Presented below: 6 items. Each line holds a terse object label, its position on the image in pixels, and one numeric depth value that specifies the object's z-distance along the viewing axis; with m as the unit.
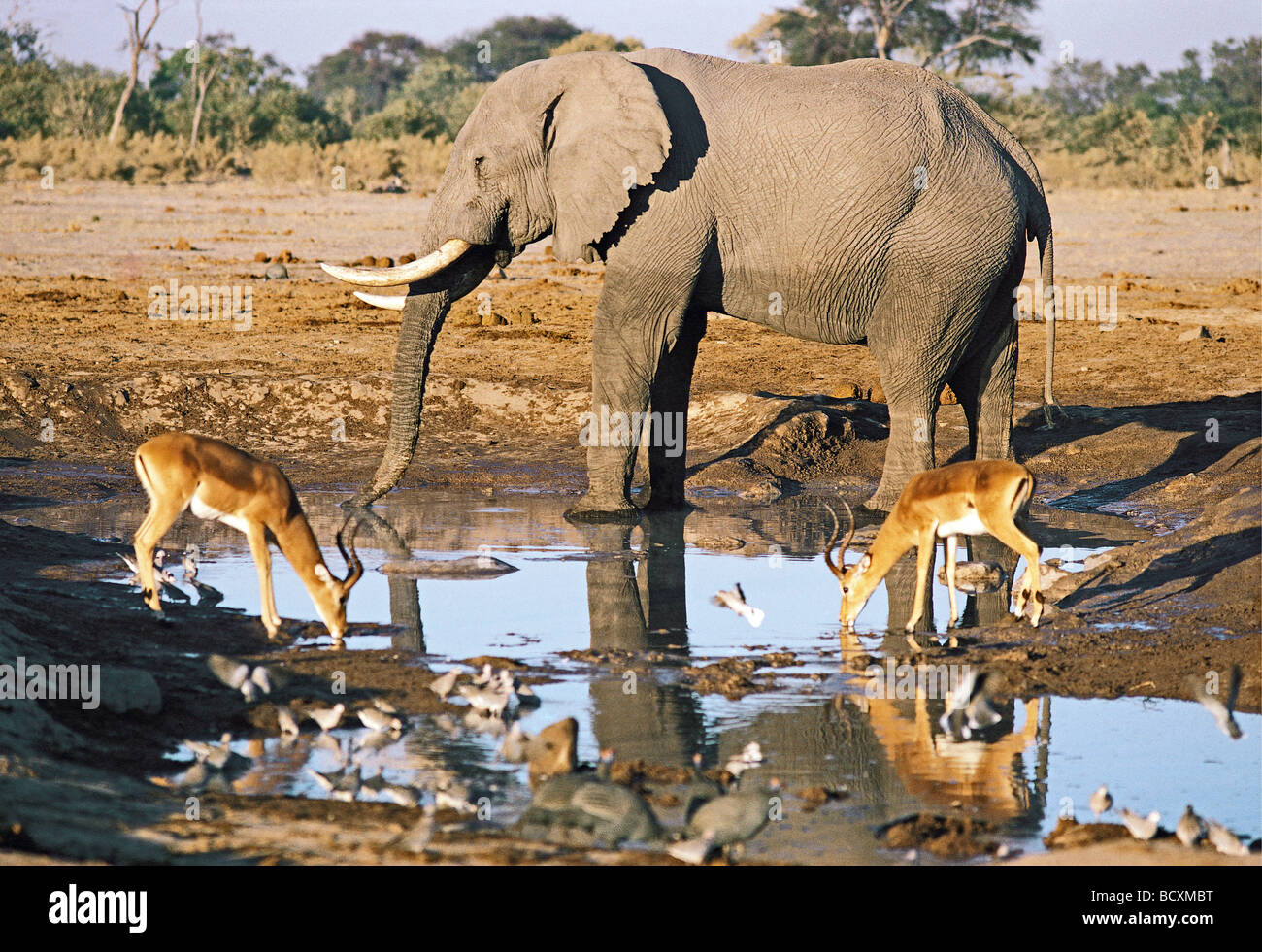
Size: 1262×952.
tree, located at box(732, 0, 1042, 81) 42.03
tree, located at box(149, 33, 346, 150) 40.88
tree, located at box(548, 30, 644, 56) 48.91
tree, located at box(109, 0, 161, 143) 41.97
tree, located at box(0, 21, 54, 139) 39.44
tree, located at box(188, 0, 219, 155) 39.72
